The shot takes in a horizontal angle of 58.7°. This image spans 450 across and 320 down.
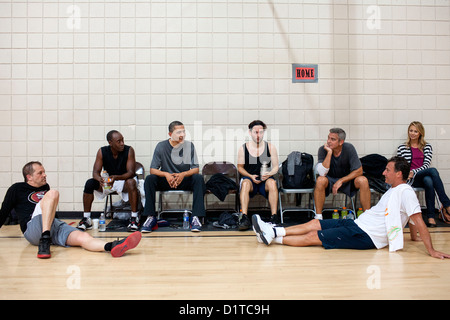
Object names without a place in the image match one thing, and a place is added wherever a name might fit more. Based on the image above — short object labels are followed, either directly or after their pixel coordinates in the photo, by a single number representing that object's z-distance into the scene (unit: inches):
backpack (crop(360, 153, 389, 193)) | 208.4
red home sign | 227.1
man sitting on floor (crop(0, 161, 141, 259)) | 138.9
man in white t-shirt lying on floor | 136.8
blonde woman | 200.1
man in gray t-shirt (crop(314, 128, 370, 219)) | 193.0
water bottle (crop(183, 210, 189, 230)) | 192.4
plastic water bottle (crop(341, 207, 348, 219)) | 206.5
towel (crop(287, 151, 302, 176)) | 205.0
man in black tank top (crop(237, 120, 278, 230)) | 192.9
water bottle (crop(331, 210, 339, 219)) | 204.4
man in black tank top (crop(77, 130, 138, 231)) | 195.9
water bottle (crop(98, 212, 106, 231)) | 183.5
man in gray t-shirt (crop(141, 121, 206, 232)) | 188.9
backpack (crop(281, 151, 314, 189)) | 203.3
